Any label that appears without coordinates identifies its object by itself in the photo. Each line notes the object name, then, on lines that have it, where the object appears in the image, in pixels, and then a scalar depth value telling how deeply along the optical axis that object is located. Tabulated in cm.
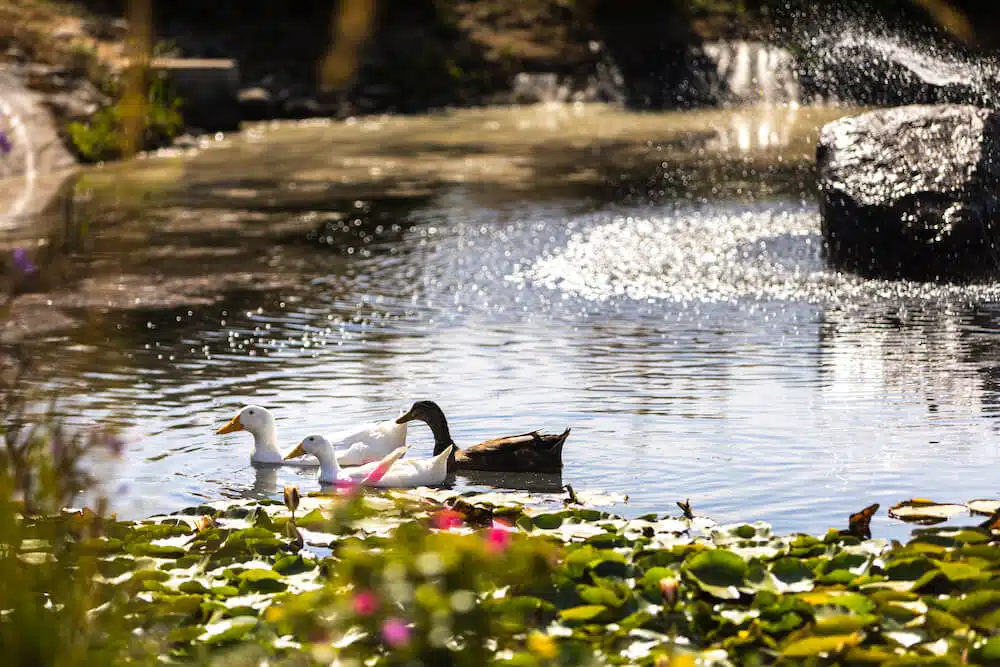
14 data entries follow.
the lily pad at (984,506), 1131
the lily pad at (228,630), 927
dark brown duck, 1350
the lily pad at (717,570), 968
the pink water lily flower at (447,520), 1087
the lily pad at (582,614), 934
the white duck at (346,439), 1436
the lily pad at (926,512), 1148
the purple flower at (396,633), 677
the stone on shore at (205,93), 4747
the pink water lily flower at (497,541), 857
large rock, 2294
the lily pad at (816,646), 853
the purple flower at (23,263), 723
